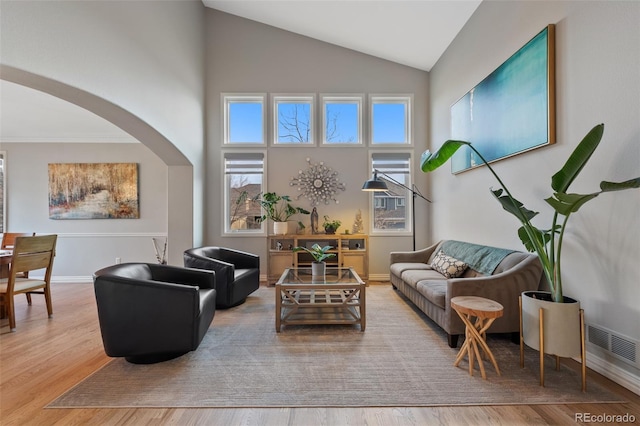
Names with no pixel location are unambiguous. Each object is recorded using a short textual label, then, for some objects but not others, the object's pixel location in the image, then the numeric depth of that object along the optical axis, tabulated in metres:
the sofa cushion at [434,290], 2.64
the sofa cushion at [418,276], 3.27
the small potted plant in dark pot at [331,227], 4.93
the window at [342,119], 5.25
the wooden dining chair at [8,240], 4.10
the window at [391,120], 5.29
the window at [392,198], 5.23
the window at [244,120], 5.24
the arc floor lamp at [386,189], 4.22
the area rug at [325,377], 1.81
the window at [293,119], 5.23
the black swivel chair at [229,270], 3.45
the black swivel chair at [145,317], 2.15
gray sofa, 2.46
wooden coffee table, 2.88
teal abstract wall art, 2.47
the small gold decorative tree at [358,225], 5.14
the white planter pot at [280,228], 4.88
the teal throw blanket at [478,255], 2.87
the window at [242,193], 5.23
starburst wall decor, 5.16
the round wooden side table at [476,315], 2.04
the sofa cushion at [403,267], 3.86
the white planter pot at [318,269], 3.34
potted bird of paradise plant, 1.77
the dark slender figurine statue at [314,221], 5.02
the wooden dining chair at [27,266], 2.91
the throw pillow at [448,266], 3.28
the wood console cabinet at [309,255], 4.73
